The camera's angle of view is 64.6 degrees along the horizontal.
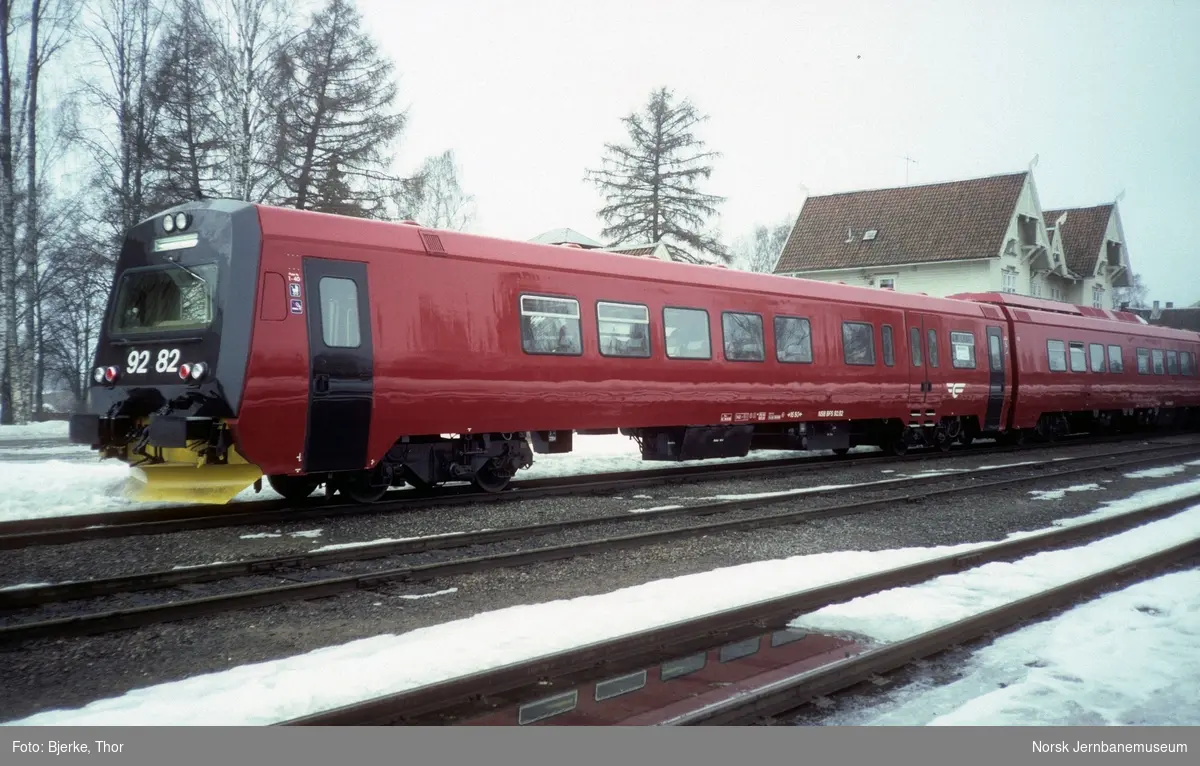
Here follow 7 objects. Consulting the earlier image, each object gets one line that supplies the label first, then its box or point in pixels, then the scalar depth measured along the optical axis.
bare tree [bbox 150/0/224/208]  23.39
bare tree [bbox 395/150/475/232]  48.19
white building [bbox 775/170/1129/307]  39.56
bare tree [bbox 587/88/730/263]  48.31
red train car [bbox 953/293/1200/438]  21.92
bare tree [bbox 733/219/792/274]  87.31
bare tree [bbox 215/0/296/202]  23.16
